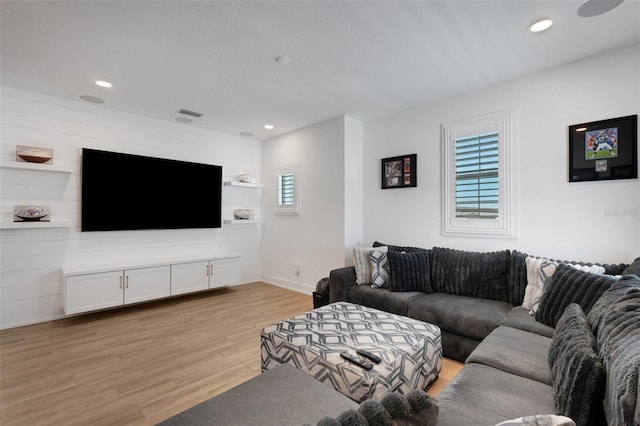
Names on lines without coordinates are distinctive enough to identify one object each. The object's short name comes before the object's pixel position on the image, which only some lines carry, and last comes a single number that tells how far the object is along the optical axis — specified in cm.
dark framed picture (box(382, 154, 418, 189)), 371
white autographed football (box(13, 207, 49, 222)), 317
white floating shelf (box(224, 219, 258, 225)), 489
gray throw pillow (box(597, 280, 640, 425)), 71
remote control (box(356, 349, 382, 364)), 163
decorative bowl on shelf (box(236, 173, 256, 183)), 497
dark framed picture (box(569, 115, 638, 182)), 238
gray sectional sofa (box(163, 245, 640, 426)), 75
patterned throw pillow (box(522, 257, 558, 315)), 228
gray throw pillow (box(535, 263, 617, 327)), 178
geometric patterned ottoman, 156
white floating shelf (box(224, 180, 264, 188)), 483
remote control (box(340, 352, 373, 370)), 157
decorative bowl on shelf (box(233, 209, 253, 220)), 504
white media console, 329
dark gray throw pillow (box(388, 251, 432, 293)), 299
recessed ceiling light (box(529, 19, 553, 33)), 211
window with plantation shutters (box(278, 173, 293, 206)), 487
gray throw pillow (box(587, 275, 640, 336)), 127
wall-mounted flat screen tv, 366
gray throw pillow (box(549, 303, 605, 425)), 92
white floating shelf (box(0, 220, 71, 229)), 304
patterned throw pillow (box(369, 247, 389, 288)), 315
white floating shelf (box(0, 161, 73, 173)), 308
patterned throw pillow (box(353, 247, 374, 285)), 329
